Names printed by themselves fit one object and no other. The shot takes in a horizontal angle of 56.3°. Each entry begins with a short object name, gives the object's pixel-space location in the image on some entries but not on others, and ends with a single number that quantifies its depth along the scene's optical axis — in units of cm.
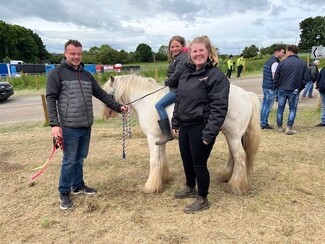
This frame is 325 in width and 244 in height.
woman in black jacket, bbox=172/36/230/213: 309
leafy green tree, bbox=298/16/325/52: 8719
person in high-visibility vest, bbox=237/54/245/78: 2322
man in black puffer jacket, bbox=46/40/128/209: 352
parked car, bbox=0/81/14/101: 1545
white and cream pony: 385
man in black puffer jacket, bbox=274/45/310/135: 707
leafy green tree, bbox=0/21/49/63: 7694
